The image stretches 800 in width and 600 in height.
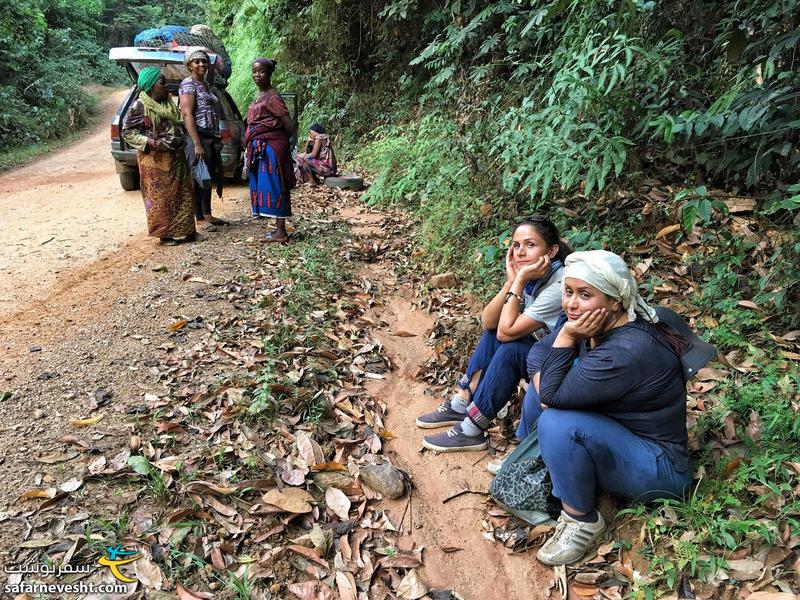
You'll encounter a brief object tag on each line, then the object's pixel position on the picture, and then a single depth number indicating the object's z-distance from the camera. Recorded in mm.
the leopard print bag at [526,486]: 2734
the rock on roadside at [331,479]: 2982
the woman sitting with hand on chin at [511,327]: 3121
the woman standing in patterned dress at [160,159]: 5355
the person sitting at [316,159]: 9414
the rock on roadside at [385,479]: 2979
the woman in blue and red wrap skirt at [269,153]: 5648
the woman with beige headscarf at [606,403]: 2359
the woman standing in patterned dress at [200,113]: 5863
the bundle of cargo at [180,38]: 11617
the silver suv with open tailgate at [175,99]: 8141
